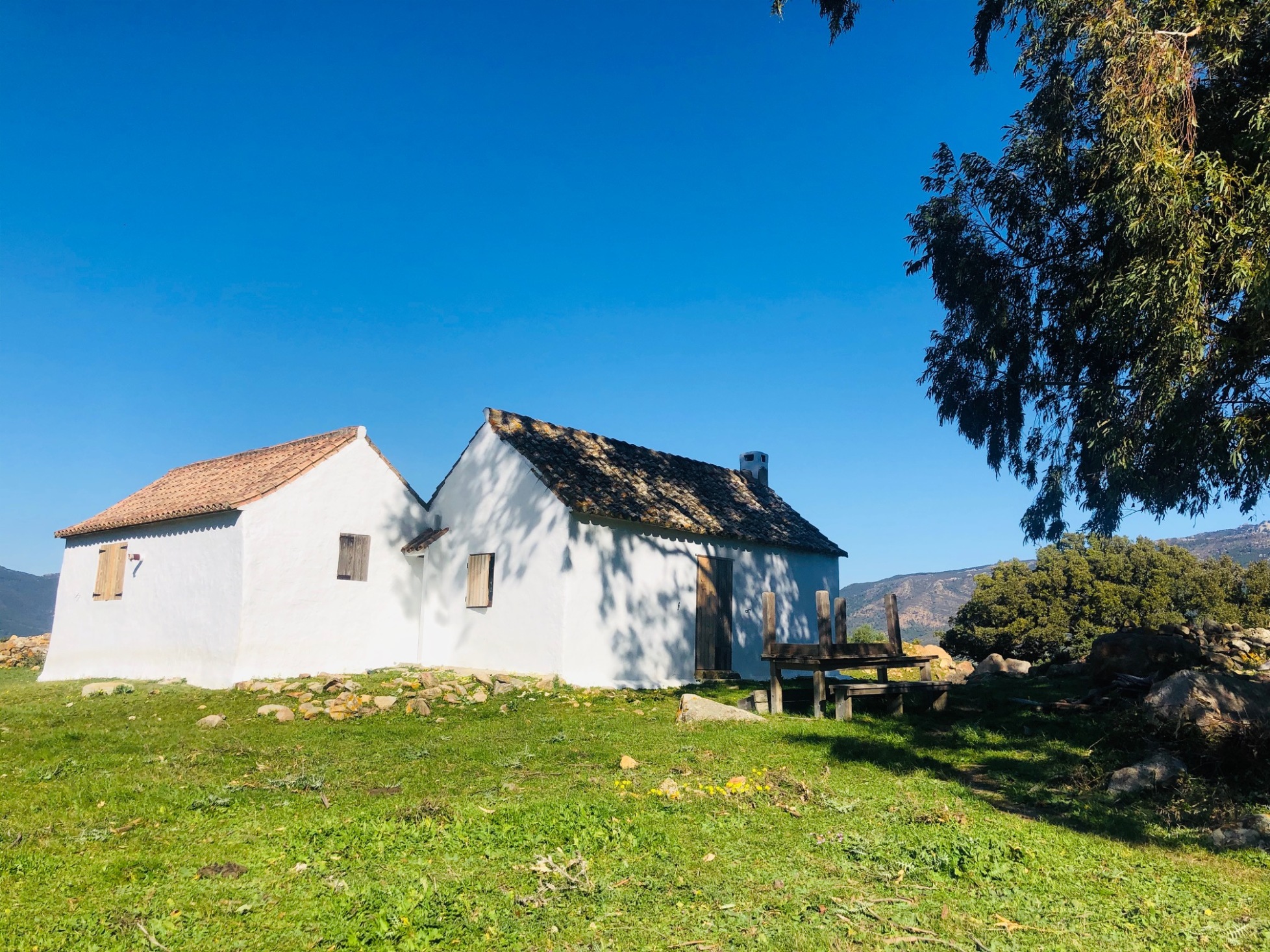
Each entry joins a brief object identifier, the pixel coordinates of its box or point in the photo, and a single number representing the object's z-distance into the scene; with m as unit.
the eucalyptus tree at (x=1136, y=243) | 10.73
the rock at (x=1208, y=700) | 9.35
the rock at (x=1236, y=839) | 6.63
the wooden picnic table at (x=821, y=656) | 12.96
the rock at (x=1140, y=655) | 14.04
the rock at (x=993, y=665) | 22.22
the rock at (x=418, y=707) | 13.06
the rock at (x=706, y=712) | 12.43
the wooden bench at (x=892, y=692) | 12.77
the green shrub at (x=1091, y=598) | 31.12
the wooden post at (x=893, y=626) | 15.12
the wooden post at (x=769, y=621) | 13.38
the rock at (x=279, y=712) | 12.55
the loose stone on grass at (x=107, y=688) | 16.17
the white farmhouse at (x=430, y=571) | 17.55
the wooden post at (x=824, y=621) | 13.46
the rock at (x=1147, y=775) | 8.31
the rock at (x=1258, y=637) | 19.34
